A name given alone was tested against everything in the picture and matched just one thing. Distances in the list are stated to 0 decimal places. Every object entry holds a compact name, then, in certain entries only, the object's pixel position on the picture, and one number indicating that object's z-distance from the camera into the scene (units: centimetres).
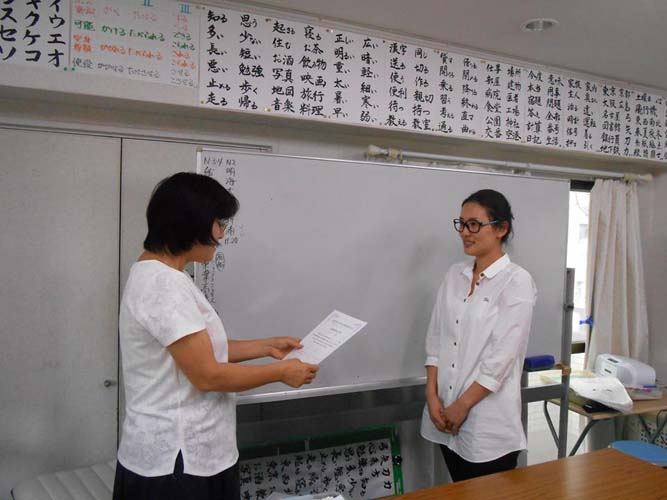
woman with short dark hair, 108
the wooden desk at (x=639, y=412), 247
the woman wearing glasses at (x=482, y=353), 161
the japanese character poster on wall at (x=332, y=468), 214
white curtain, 300
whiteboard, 189
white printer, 276
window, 320
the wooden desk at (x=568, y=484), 121
